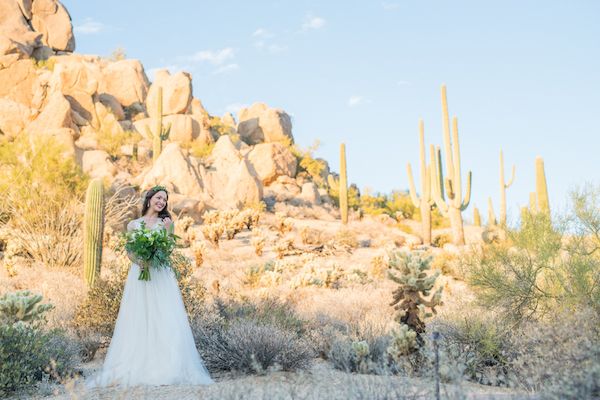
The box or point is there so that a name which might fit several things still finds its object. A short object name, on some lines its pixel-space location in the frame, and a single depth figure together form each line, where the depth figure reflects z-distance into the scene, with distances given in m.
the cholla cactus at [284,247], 18.19
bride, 5.90
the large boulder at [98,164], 26.44
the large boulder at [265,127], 39.53
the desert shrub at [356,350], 6.00
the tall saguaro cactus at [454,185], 21.58
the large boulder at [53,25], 42.22
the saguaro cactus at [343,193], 27.15
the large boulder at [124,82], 38.03
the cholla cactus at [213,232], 19.20
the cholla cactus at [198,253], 16.30
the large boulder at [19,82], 32.44
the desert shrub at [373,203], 32.19
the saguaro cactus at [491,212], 27.53
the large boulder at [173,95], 36.91
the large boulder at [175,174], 26.20
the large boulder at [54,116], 30.19
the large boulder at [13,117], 30.56
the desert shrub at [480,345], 6.31
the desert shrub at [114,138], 30.56
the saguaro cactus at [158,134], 29.64
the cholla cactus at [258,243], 18.47
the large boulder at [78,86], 33.16
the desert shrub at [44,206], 16.06
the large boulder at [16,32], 33.91
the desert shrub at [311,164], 35.97
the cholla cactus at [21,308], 7.78
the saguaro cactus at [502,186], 26.30
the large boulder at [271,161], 33.47
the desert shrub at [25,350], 6.05
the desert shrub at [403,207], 34.53
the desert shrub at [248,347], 6.35
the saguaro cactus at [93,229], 12.83
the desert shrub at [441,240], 24.36
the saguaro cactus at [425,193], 24.59
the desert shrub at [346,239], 20.25
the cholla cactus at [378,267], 15.95
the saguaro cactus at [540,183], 19.30
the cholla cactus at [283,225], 22.30
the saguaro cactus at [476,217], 29.20
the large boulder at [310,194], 31.92
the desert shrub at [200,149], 32.94
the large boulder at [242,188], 27.00
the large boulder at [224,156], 30.51
